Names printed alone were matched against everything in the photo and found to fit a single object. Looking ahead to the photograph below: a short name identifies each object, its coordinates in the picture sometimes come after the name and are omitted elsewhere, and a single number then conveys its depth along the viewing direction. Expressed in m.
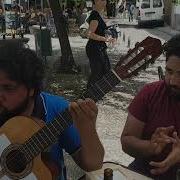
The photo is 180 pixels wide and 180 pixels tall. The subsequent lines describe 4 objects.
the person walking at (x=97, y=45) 3.51
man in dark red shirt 1.28
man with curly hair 1.10
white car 13.58
